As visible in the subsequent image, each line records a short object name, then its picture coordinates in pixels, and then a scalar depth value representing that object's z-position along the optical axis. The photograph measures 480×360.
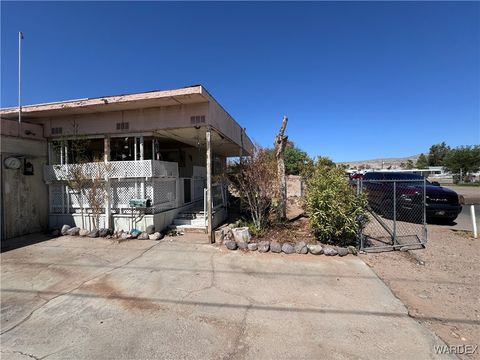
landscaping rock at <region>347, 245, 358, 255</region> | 5.57
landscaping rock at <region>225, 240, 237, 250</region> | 6.06
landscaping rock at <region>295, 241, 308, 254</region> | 5.64
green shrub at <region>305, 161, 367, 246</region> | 5.74
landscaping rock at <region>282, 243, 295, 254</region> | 5.69
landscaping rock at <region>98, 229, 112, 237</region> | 7.30
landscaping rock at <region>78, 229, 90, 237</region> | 7.38
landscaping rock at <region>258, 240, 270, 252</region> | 5.83
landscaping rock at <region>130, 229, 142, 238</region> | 7.17
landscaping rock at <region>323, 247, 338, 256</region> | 5.52
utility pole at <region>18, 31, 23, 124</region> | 7.53
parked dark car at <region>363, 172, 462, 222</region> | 8.20
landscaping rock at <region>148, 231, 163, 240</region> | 7.02
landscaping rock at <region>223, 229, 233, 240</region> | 6.53
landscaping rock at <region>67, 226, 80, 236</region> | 7.48
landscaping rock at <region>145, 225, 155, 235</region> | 7.19
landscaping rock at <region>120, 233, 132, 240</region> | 7.09
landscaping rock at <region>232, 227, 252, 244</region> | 6.22
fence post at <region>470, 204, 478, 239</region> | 6.66
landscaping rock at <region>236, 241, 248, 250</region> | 6.02
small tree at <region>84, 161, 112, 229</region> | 7.43
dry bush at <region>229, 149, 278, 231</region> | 6.88
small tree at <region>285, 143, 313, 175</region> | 25.92
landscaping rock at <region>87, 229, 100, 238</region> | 7.30
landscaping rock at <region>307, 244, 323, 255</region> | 5.57
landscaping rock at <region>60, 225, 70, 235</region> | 7.55
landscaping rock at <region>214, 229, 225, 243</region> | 6.64
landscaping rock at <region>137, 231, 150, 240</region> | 7.06
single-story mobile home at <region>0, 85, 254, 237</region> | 6.99
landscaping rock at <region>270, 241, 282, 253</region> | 5.78
